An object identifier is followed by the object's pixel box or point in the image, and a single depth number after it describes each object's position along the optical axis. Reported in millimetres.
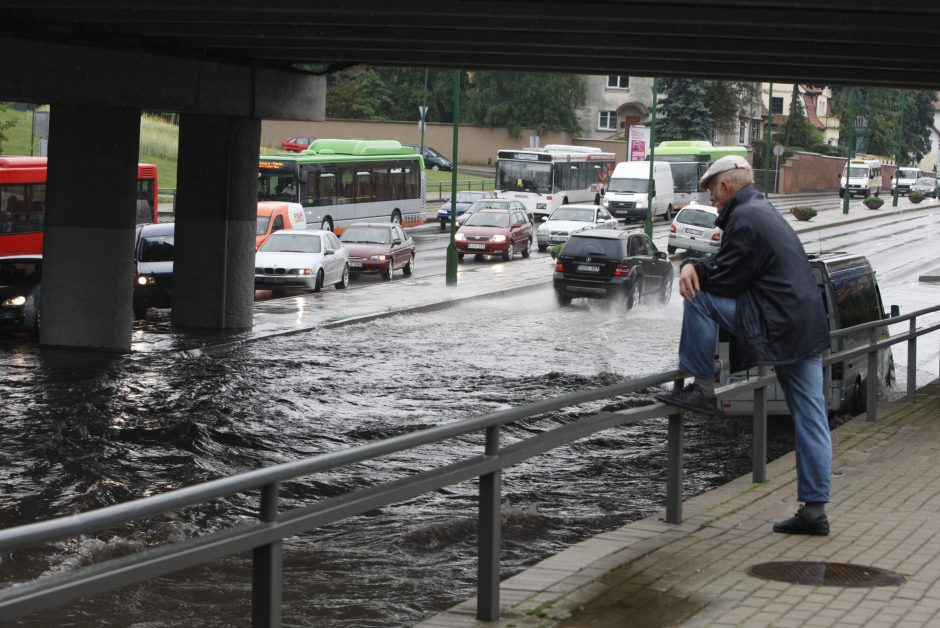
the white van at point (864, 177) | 93188
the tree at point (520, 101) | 90000
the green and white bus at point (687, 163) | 65312
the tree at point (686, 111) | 89812
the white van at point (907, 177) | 105250
